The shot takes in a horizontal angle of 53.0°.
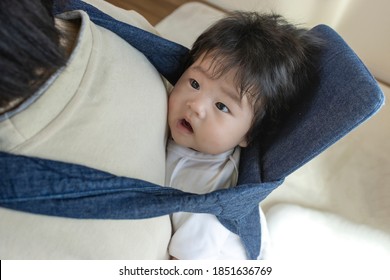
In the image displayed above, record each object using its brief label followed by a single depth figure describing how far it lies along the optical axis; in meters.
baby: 0.76
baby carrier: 0.47
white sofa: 1.00
